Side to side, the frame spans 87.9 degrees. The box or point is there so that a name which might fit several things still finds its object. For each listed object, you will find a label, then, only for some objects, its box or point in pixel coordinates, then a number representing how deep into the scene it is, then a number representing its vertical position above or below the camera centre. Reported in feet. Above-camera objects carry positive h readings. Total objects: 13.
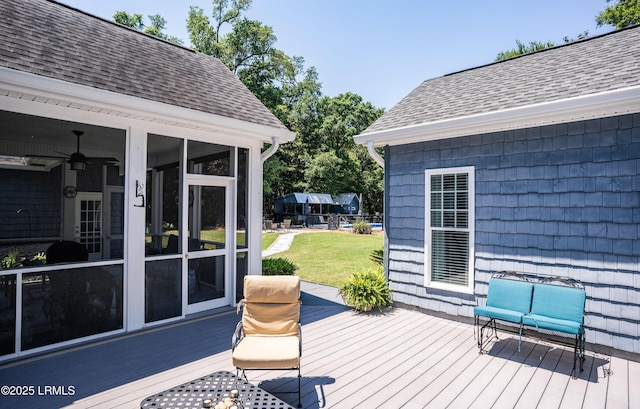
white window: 17.42 -1.12
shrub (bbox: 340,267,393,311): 19.04 -4.94
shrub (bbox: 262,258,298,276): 24.08 -4.51
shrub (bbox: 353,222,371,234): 65.16 -4.17
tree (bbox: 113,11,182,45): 70.13 +40.02
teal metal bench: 12.71 -4.02
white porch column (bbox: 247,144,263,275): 19.76 -0.18
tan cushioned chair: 11.48 -3.97
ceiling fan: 15.07 +2.10
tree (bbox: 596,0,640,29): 57.98 +35.96
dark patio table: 7.61 -4.58
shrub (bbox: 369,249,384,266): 27.11 -4.08
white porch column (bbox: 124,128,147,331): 15.26 -1.15
